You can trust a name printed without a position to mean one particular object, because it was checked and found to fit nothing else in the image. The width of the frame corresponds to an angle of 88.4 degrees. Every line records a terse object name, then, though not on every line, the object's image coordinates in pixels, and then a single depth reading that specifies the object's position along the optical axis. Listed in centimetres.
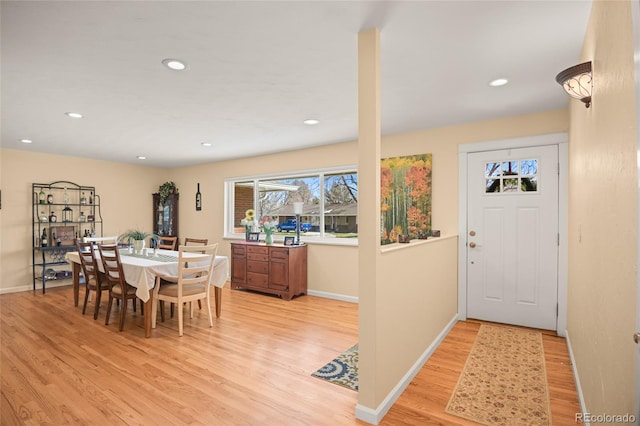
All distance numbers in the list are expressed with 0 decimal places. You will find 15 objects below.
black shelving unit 566
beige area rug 212
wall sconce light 186
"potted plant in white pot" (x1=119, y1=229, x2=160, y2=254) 446
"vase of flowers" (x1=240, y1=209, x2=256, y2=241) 580
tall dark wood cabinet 729
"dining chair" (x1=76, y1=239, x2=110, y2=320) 398
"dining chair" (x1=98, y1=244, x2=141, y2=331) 364
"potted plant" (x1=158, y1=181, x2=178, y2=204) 729
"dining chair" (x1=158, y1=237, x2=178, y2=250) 507
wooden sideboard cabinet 506
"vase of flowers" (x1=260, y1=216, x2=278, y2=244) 544
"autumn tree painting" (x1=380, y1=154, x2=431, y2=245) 427
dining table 345
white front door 358
